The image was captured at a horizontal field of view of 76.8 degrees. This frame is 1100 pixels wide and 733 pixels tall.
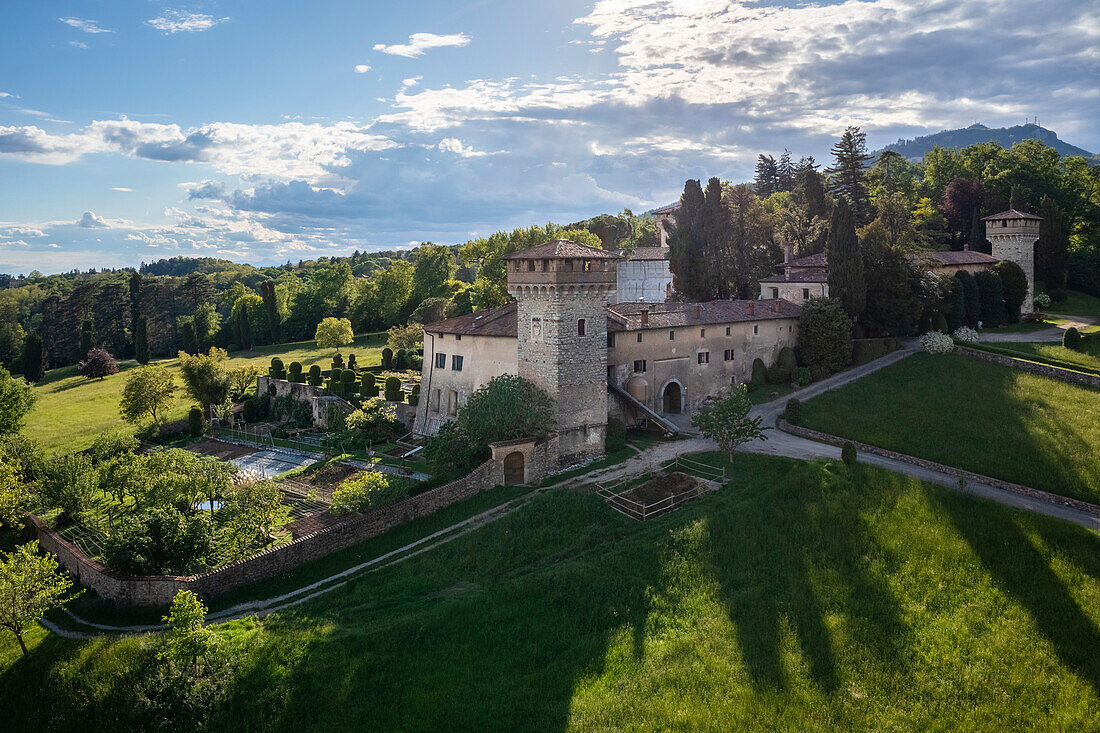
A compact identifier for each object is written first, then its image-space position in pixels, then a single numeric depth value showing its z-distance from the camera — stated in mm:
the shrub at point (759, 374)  44719
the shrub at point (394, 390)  47625
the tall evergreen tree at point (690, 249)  56000
